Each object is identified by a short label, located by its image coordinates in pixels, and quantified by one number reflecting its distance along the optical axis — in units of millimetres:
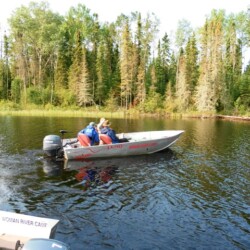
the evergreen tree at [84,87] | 50969
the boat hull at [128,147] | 14734
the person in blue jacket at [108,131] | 15578
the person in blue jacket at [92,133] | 15117
